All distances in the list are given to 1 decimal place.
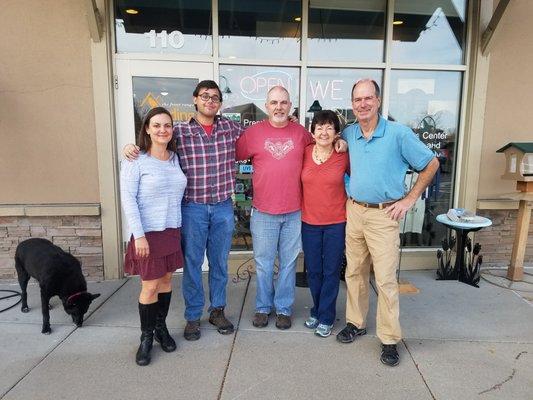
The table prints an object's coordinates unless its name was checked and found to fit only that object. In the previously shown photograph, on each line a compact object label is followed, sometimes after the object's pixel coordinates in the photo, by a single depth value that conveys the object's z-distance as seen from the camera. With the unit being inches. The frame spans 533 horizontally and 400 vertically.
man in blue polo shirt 98.6
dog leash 134.0
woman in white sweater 93.4
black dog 115.0
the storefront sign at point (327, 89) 167.5
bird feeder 150.9
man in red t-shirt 109.5
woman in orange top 107.0
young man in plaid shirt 105.9
